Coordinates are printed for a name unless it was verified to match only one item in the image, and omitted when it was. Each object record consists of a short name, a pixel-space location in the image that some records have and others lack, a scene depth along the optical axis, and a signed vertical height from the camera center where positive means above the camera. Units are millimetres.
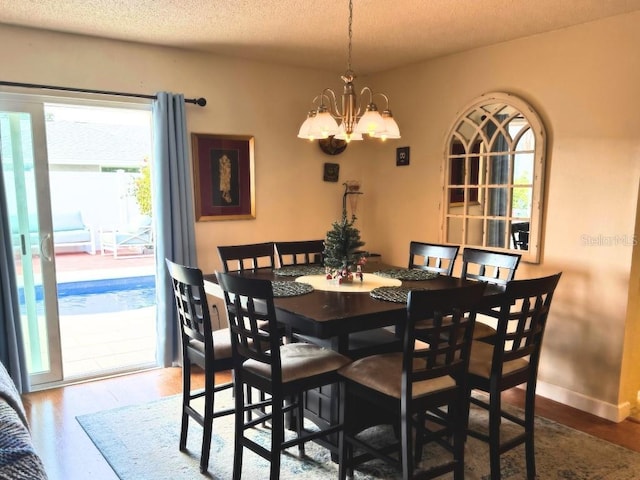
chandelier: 2498 +346
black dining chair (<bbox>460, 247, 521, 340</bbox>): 2812 -451
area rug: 2428 -1398
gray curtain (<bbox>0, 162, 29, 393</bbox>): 3131 -764
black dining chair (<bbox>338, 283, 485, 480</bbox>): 1951 -829
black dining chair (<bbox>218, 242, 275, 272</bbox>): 3301 -427
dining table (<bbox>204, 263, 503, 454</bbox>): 2080 -525
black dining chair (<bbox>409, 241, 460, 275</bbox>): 3223 -426
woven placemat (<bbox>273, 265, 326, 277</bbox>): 3057 -515
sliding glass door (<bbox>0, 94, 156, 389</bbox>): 3324 -560
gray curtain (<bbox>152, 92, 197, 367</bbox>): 3609 -92
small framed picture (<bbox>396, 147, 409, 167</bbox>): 4337 +303
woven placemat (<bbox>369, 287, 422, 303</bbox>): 2336 -515
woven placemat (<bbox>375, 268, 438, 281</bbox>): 2959 -521
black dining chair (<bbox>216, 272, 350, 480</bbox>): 2092 -799
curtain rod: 3182 +689
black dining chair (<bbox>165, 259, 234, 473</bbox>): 2342 -798
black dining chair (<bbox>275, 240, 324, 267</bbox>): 3521 -428
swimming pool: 5918 -1398
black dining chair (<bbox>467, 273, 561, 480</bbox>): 2123 -821
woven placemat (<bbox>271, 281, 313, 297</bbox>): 2463 -514
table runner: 2619 -524
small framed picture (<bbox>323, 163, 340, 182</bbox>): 4566 +170
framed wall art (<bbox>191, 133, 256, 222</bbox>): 3900 +116
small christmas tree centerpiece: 2730 -327
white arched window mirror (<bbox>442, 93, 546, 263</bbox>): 3391 +100
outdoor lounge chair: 8852 -887
